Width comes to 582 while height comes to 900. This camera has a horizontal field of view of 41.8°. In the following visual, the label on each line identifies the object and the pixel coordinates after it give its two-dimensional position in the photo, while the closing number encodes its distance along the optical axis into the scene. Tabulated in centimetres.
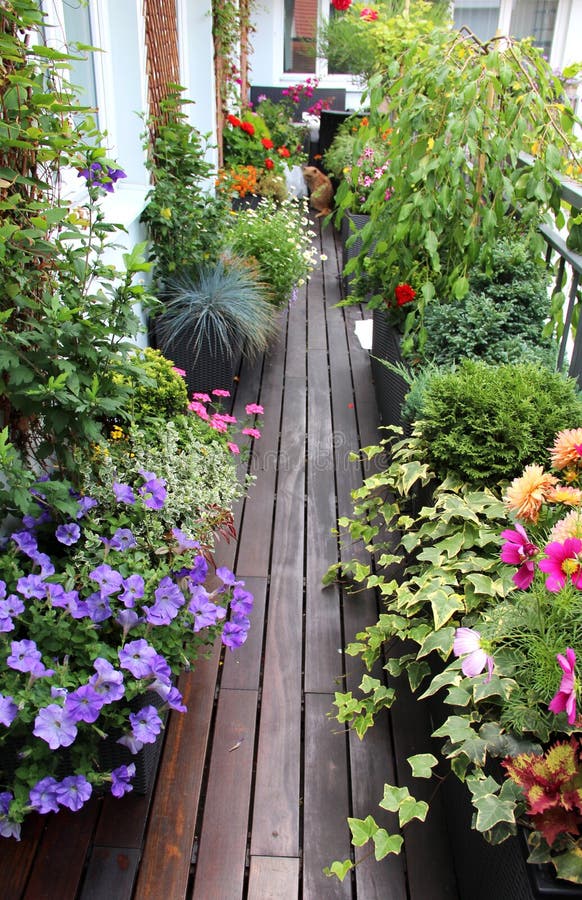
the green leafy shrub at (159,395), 250
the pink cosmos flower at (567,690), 111
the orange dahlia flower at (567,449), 173
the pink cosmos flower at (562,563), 125
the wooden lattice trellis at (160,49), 373
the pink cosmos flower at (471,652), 131
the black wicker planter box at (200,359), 354
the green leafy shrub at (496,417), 212
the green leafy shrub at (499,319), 271
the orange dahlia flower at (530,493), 159
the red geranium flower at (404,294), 318
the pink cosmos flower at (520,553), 135
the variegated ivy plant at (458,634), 135
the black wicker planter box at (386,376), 310
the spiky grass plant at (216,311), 352
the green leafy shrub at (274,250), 417
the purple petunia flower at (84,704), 142
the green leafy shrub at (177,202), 354
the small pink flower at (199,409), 262
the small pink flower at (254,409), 311
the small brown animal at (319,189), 731
